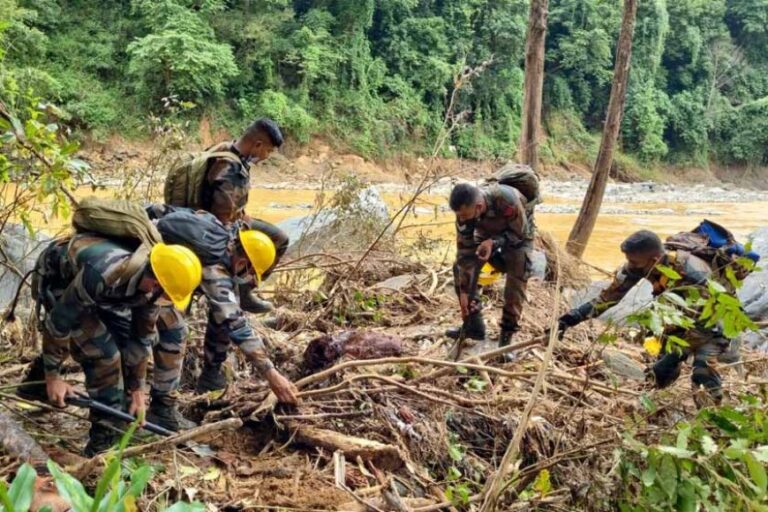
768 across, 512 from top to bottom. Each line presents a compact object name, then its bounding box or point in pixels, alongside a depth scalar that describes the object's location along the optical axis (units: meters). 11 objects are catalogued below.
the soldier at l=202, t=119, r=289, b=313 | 3.53
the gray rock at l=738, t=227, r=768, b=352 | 5.43
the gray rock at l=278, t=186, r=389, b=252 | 6.92
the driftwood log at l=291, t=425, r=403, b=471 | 2.90
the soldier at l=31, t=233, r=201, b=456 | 2.52
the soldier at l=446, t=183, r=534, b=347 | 4.26
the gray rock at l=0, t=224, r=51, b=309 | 4.94
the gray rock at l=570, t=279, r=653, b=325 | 5.68
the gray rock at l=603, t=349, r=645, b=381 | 4.38
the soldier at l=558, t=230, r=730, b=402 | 3.47
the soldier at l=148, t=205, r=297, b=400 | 2.80
